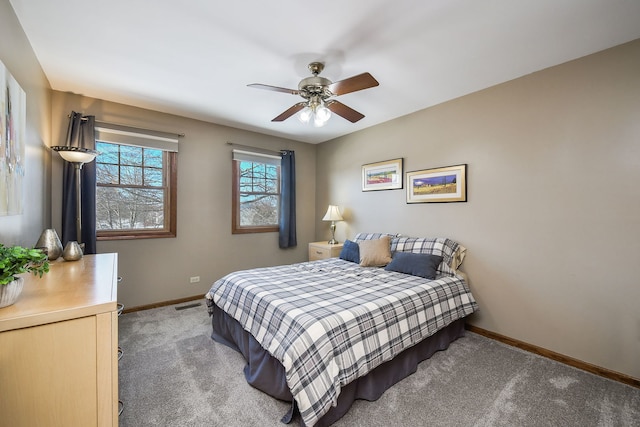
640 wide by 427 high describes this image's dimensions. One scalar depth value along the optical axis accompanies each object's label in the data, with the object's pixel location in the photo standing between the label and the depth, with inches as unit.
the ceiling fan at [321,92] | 81.5
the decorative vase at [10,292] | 37.2
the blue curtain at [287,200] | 183.2
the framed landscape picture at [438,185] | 122.6
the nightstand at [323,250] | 163.7
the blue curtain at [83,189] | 115.6
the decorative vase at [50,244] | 76.9
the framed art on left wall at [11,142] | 56.5
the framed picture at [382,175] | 148.8
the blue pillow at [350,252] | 140.4
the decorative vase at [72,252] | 80.1
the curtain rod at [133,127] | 119.4
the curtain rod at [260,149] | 164.0
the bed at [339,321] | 64.1
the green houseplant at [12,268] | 36.9
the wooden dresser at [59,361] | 35.6
